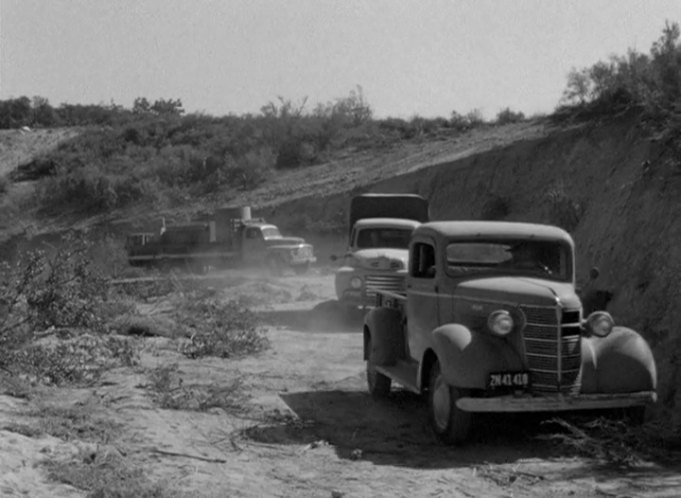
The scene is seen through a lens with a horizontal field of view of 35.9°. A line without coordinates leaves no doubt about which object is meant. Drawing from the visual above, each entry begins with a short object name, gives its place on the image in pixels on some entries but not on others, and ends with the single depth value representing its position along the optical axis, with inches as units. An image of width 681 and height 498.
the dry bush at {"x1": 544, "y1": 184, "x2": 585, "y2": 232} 970.1
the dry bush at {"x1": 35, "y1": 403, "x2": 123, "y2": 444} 352.8
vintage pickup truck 362.9
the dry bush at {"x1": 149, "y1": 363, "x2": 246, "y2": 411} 437.7
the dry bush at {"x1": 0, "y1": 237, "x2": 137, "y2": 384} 481.7
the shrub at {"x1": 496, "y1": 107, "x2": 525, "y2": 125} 1963.6
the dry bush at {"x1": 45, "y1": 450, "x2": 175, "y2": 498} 284.4
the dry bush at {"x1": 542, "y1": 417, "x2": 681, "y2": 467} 347.3
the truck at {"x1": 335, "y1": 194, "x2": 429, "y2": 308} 756.6
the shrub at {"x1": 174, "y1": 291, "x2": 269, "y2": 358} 607.6
